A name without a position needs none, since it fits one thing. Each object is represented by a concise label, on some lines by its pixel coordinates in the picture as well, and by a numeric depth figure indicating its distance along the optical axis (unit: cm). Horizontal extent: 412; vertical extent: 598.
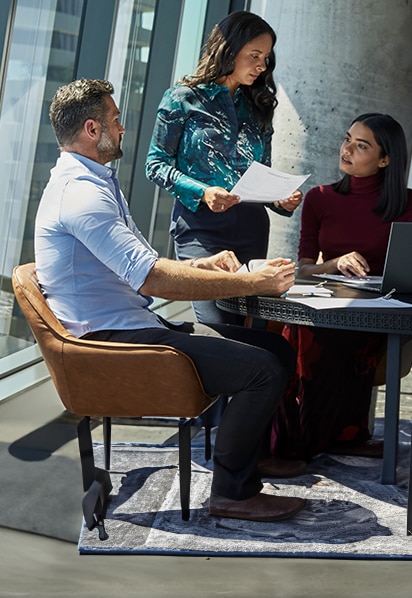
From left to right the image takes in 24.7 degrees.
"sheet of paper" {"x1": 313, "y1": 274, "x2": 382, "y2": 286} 331
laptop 294
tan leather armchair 269
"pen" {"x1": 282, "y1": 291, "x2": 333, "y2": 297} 299
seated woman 355
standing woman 349
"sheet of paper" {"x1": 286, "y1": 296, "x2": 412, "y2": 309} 283
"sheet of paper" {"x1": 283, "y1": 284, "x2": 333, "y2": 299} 300
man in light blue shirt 264
